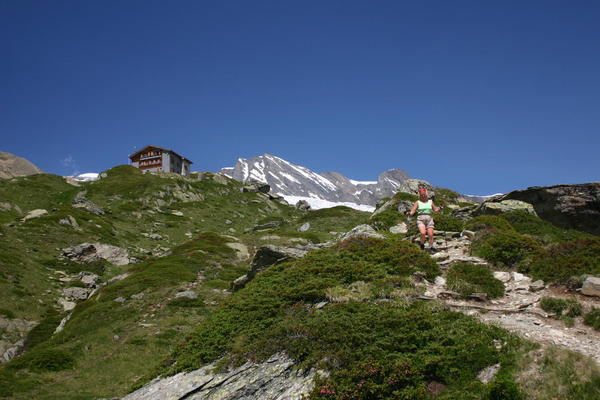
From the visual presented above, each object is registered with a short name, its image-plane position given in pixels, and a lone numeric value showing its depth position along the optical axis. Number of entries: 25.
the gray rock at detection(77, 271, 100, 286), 40.62
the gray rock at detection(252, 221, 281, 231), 74.50
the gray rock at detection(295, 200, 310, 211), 116.38
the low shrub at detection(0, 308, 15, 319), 29.50
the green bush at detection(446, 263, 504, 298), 14.55
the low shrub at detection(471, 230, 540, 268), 17.58
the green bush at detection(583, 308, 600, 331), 10.93
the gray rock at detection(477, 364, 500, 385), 9.16
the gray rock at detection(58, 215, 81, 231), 54.91
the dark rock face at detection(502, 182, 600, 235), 27.89
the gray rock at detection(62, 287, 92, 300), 37.25
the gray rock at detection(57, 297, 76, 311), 34.88
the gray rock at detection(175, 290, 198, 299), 29.47
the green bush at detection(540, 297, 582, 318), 11.89
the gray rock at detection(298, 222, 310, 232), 68.72
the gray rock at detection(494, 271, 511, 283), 15.94
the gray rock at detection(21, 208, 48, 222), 54.80
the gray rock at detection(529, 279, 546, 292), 14.50
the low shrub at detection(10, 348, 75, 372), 21.08
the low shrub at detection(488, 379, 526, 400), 8.30
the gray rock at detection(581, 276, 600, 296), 12.73
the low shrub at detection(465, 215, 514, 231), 22.66
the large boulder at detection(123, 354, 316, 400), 10.72
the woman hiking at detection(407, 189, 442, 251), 20.11
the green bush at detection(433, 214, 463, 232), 24.62
